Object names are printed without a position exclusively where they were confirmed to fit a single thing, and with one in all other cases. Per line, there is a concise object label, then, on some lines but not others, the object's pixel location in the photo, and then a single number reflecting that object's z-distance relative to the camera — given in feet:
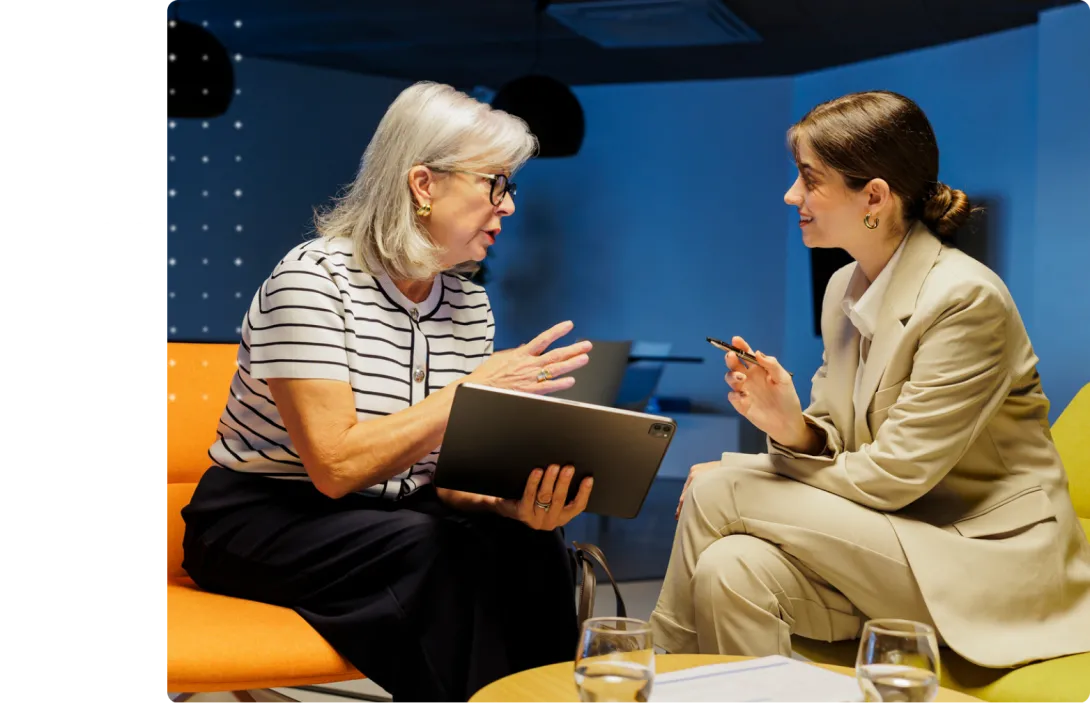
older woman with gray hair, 5.91
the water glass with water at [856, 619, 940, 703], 3.65
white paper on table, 4.26
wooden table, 4.36
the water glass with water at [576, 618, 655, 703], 3.58
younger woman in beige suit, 6.15
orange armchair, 5.49
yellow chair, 5.56
